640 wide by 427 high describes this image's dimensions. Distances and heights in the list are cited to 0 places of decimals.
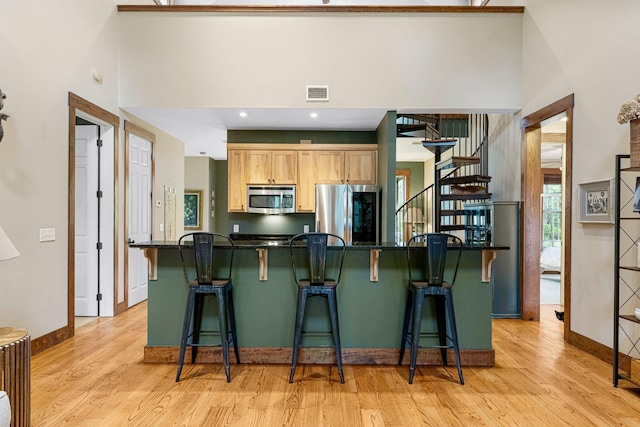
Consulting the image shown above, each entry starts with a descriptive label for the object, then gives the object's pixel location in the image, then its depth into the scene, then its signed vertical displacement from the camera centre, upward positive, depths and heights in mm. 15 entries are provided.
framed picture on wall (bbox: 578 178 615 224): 3226 +112
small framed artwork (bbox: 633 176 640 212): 2572 +93
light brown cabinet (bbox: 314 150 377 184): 5676 +688
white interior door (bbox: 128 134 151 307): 5074 +31
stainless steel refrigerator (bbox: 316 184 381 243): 5379 +19
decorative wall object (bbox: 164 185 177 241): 6078 -25
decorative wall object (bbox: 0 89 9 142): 2691 +670
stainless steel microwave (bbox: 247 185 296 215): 5730 +195
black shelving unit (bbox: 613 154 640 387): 3000 -504
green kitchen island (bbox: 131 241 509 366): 3145 -777
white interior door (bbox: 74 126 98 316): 4547 -36
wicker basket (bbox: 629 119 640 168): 2541 +474
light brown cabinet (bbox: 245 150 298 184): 5738 +689
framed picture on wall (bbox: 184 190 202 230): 9203 +110
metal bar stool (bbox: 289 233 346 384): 2791 -561
